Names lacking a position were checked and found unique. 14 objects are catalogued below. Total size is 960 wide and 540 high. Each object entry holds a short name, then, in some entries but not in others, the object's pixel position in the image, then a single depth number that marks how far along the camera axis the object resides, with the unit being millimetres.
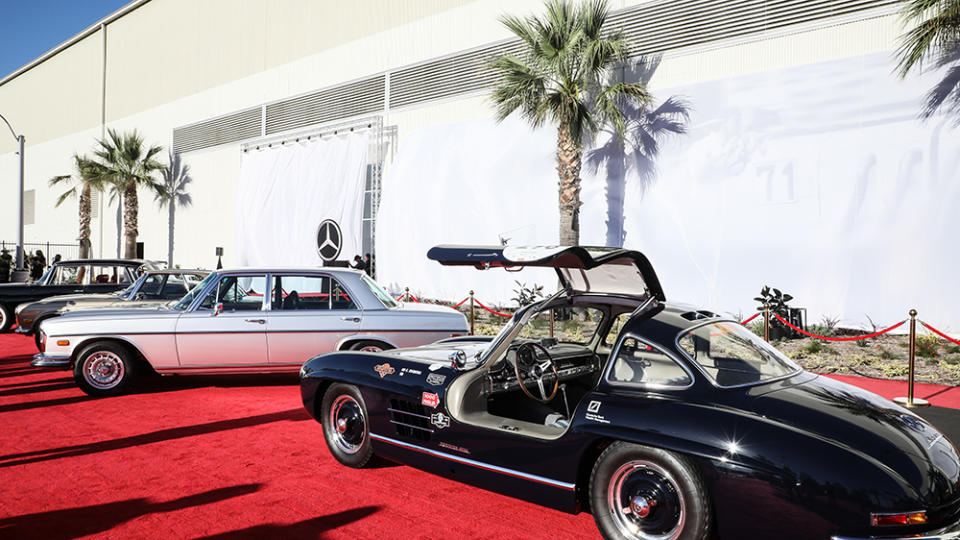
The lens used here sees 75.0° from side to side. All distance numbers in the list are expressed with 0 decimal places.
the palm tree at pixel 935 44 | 9922
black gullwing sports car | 2594
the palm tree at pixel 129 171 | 27172
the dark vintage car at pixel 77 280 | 11617
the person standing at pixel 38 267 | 19531
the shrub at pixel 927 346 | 9566
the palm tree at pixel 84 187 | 26922
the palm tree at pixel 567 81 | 13531
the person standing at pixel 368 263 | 19078
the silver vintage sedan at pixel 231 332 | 6707
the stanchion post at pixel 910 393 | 6660
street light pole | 20875
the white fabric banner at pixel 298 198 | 20141
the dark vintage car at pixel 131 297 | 8945
